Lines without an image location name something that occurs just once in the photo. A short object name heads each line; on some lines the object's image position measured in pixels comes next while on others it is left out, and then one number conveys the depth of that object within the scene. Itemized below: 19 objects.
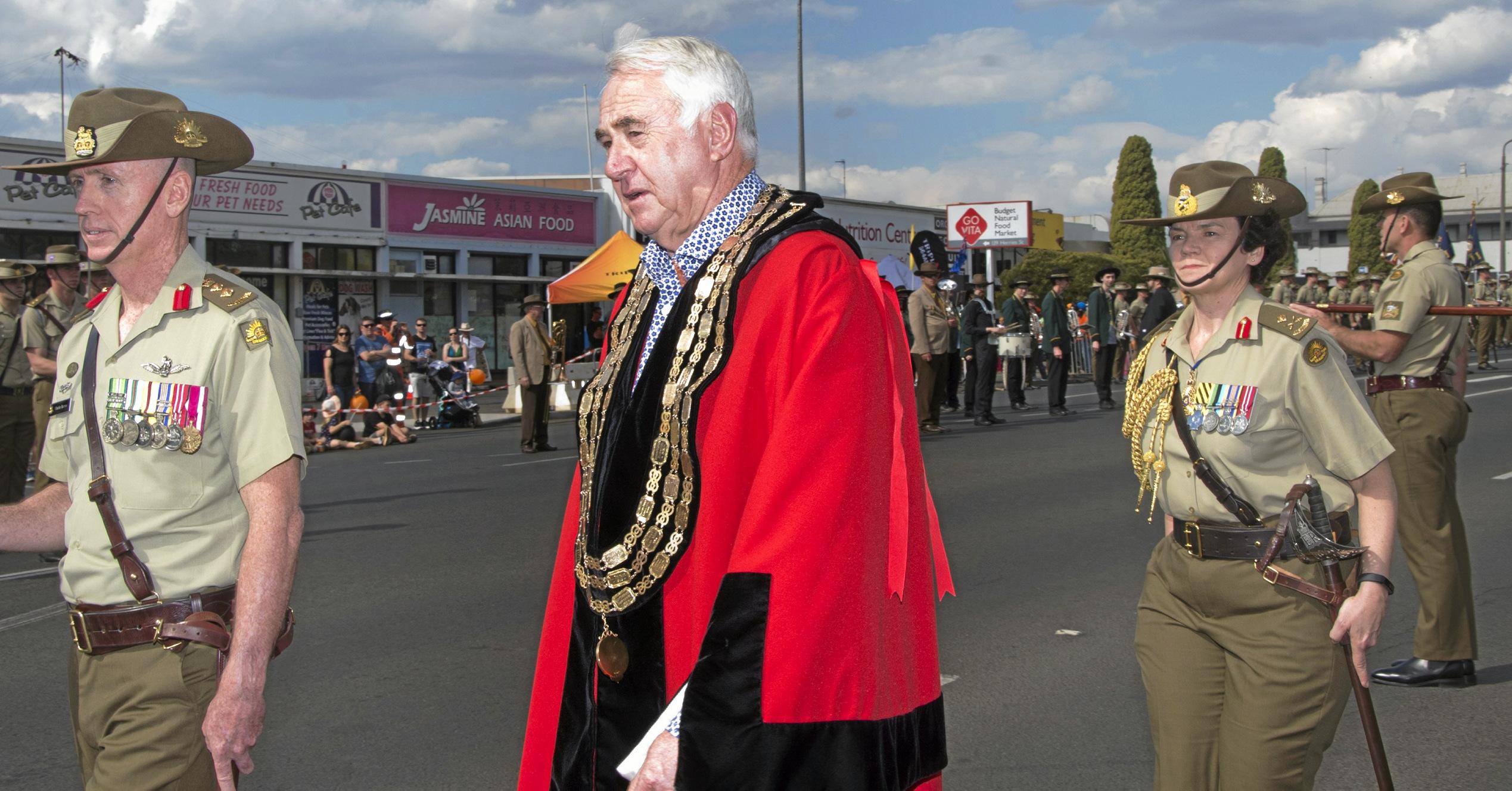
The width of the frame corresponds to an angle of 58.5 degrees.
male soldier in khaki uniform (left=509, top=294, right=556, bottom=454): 15.05
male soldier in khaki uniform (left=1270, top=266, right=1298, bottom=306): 27.72
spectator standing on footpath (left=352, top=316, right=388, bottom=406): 18.41
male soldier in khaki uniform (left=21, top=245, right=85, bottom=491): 9.44
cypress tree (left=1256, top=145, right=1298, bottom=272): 69.44
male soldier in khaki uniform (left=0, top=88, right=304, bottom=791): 2.58
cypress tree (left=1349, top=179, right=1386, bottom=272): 64.19
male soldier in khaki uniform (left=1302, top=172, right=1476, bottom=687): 5.54
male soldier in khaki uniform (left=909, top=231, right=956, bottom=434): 15.86
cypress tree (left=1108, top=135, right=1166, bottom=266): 56.50
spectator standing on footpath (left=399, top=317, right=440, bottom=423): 19.67
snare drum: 19.11
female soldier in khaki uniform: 3.15
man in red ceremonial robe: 1.76
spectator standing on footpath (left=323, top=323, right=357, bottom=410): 17.91
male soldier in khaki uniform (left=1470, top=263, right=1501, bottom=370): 26.78
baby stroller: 19.64
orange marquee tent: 21.98
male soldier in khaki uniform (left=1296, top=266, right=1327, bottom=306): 25.79
